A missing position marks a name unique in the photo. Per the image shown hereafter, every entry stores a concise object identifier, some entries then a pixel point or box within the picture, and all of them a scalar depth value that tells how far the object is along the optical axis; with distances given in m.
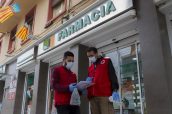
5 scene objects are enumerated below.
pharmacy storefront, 3.08
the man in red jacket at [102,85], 2.45
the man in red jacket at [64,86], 2.37
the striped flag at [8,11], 6.22
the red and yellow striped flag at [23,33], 6.26
